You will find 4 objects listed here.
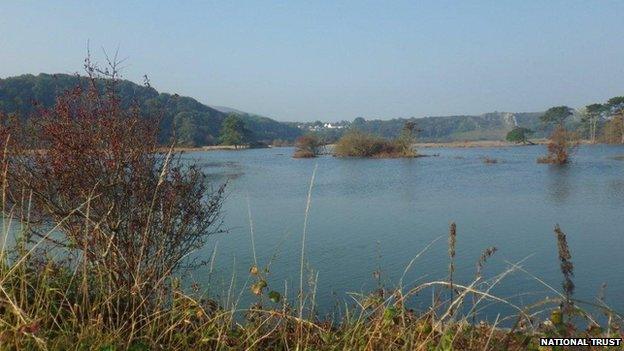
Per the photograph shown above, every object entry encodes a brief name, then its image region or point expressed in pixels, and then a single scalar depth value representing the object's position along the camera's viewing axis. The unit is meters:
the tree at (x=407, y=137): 61.22
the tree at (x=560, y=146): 43.69
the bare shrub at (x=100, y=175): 5.50
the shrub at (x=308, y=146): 62.75
